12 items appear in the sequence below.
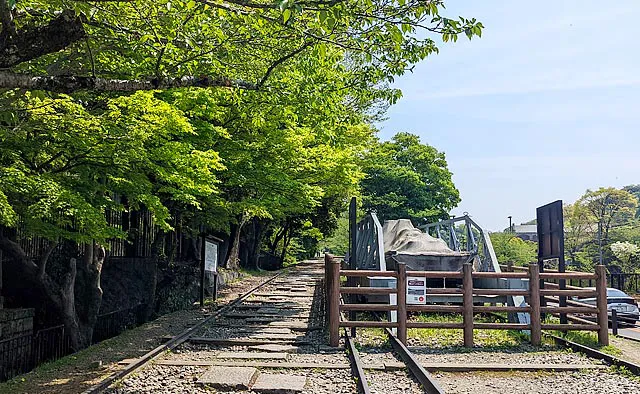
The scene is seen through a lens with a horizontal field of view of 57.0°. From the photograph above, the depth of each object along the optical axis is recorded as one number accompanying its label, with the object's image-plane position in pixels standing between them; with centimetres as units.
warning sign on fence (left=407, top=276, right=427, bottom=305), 1109
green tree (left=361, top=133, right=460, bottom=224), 4875
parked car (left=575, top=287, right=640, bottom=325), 1911
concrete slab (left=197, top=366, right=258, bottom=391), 753
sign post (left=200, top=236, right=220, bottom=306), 1745
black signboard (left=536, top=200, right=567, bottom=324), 1226
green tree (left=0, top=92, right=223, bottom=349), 859
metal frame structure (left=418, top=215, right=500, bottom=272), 1422
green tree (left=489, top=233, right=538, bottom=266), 3831
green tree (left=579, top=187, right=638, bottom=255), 5047
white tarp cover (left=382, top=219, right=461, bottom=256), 1593
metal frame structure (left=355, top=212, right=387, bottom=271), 1494
